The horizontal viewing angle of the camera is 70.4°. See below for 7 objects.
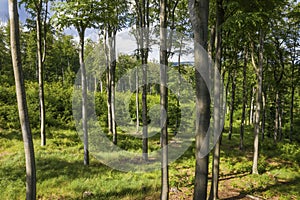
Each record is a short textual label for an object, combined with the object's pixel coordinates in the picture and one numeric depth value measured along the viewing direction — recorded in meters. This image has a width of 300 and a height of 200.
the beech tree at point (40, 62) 11.04
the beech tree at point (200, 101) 3.58
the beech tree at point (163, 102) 6.55
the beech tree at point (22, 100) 4.68
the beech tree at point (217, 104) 6.41
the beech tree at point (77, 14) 7.72
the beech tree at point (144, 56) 10.57
